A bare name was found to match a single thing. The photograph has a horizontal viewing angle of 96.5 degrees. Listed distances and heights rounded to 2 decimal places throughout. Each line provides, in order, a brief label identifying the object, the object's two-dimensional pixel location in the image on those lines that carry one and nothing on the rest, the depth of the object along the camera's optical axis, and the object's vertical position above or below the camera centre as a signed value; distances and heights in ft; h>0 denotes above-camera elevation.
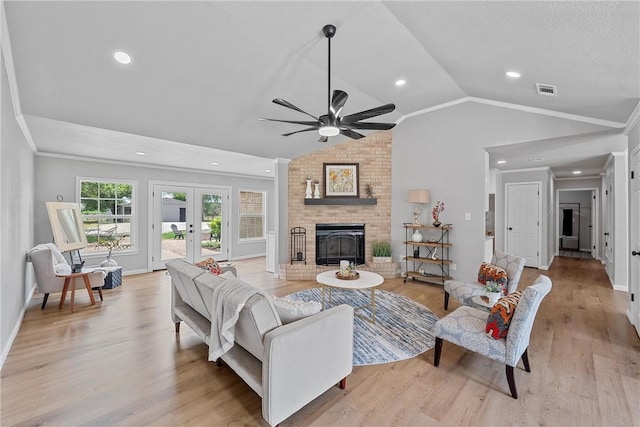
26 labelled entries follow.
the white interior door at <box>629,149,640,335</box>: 10.18 -1.09
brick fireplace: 19.21 +1.62
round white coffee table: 11.07 -2.82
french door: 20.97 -0.91
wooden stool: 12.46 -3.21
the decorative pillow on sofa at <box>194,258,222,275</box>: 10.78 -2.09
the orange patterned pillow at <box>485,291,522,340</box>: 7.05 -2.66
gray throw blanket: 5.97 -2.15
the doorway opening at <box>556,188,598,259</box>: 29.01 -1.08
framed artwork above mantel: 19.27 +2.15
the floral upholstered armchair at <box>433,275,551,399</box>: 6.71 -3.12
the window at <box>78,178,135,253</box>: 18.16 -0.12
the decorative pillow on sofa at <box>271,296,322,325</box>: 6.41 -2.23
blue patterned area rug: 8.80 -4.32
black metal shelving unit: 16.58 -2.61
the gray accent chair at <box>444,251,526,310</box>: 10.70 -2.94
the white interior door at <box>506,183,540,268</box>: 21.43 -0.68
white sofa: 5.51 -3.03
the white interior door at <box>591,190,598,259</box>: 24.65 -1.20
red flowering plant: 16.85 +0.12
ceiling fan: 8.44 +2.92
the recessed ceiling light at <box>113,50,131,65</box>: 8.63 +4.75
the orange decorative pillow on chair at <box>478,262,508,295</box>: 10.85 -2.47
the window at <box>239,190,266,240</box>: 26.09 -0.23
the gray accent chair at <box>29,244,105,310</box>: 12.44 -2.62
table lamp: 16.76 +0.92
